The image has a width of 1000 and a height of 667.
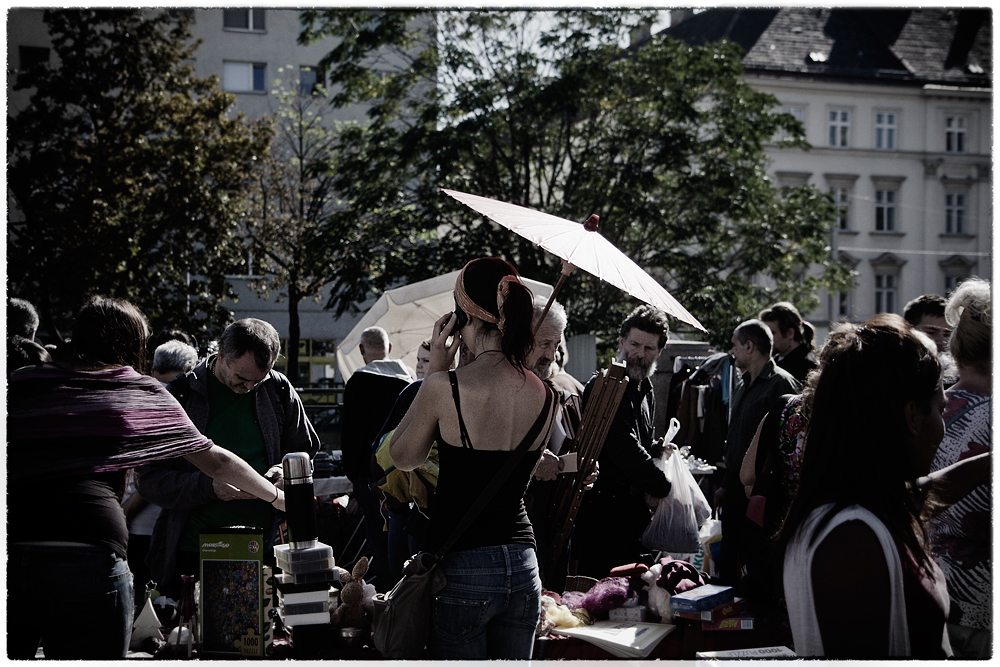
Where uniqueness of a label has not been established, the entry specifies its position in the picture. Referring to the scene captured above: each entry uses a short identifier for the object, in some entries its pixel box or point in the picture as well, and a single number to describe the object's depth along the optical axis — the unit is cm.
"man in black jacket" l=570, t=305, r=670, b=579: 477
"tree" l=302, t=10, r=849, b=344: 1722
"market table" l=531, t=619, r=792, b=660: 359
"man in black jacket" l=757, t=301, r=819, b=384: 630
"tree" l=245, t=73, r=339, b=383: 2364
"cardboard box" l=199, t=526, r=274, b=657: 313
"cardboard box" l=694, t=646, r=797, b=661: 244
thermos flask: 296
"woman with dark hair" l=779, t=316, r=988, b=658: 194
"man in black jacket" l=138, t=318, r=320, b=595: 379
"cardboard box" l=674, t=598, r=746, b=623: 368
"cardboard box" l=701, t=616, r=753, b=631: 368
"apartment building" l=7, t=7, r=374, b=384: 3191
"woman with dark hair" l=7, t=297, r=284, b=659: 265
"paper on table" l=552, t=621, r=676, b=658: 355
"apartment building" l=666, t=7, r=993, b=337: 3675
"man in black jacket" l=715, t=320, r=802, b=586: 523
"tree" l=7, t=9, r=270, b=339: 1454
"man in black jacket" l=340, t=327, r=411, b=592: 561
